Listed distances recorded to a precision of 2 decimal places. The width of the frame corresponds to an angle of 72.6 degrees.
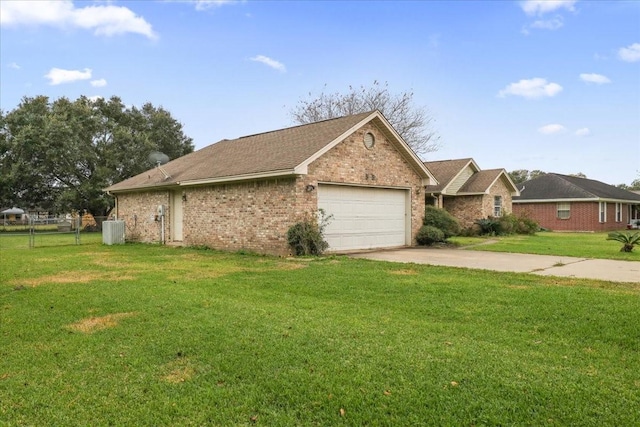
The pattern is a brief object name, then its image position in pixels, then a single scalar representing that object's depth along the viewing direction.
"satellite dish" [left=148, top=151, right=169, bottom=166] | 22.00
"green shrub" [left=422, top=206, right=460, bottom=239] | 17.97
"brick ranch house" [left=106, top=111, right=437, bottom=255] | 13.57
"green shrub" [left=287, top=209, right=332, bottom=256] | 12.93
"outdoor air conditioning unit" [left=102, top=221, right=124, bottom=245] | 19.61
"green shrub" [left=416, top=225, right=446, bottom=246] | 16.91
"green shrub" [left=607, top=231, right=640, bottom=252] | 13.78
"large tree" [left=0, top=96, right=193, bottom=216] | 32.59
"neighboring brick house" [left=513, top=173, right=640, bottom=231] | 29.94
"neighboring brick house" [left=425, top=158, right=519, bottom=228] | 24.44
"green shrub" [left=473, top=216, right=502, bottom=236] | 23.36
